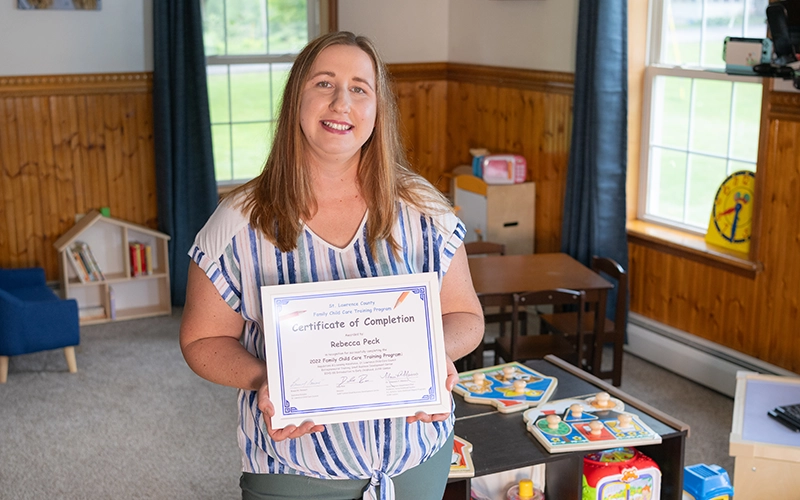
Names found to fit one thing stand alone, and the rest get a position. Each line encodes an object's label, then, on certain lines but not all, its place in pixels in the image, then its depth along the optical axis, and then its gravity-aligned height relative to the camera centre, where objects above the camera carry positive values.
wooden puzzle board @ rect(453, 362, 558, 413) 2.78 -0.97
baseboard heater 4.50 -1.42
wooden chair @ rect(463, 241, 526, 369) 4.17 -1.01
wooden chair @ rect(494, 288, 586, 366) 4.00 -1.24
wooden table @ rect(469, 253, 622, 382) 4.27 -0.96
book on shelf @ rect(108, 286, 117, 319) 5.86 -1.46
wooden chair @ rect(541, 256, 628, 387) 4.36 -1.22
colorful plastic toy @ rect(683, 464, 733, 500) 2.84 -1.26
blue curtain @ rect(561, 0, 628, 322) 4.95 -0.30
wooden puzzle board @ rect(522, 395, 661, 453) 2.48 -0.98
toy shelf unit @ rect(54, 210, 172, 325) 5.76 -1.25
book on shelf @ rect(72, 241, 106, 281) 5.74 -1.15
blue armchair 4.61 -1.26
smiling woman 1.63 -0.31
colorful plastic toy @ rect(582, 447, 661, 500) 2.51 -1.10
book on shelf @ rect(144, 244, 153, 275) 5.95 -1.17
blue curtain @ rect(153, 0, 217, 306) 5.78 -0.34
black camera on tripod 3.66 +0.17
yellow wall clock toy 4.48 -0.66
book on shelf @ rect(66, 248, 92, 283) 5.70 -1.16
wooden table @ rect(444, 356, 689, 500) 2.44 -1.01
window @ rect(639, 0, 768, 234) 4.52 -0.16
